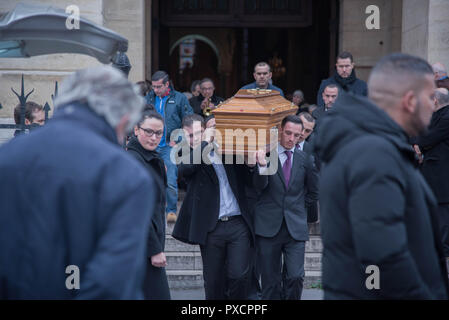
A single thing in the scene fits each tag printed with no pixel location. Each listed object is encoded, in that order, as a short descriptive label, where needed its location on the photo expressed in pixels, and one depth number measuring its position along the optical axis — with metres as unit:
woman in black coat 9.49
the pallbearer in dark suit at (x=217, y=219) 11.23
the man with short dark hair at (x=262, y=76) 16.86
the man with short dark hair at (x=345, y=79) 16.69
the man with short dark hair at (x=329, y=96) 15.47
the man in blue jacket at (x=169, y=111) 16.41
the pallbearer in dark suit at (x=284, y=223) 11.49
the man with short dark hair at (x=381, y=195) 5.06
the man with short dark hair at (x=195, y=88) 21.13
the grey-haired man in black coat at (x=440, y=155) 13.62
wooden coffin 10.72
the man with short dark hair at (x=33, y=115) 12.69
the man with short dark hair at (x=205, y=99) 19.87
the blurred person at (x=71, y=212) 4.50
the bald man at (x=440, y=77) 15.74
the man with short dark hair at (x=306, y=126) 14.50
